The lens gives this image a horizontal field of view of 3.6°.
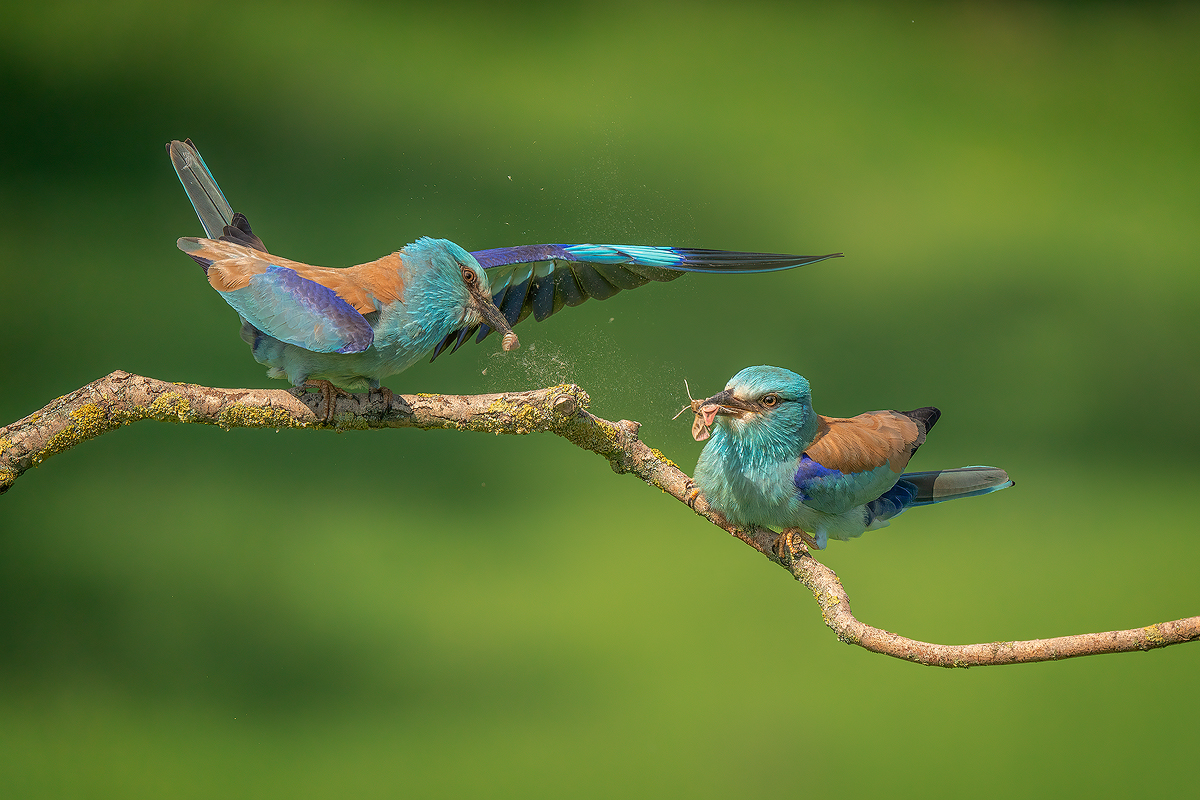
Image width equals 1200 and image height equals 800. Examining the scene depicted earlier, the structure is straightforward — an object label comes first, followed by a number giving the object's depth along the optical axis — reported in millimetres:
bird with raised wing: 10642
